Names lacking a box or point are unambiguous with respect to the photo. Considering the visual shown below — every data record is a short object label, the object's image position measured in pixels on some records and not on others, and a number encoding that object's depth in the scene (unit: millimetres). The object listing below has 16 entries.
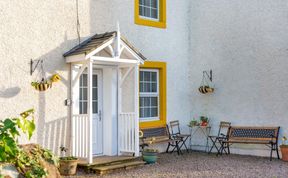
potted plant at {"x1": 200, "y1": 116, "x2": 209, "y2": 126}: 12145
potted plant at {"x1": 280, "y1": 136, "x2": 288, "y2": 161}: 10336
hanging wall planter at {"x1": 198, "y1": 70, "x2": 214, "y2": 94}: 12094
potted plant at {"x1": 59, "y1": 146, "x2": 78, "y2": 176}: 8430
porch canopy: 9070
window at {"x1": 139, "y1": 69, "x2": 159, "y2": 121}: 11641
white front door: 10242
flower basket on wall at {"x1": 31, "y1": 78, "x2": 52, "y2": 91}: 8648
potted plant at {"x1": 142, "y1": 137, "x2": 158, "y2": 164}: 9922
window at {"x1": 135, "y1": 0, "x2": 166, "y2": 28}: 11507
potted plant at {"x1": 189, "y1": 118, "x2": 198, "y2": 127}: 12261
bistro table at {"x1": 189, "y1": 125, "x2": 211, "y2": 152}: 12359
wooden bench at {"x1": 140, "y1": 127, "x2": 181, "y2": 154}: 10719
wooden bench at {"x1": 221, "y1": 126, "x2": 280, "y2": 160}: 10688
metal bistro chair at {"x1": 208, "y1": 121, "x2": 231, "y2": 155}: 11664
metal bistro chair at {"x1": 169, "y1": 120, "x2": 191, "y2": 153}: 11961
